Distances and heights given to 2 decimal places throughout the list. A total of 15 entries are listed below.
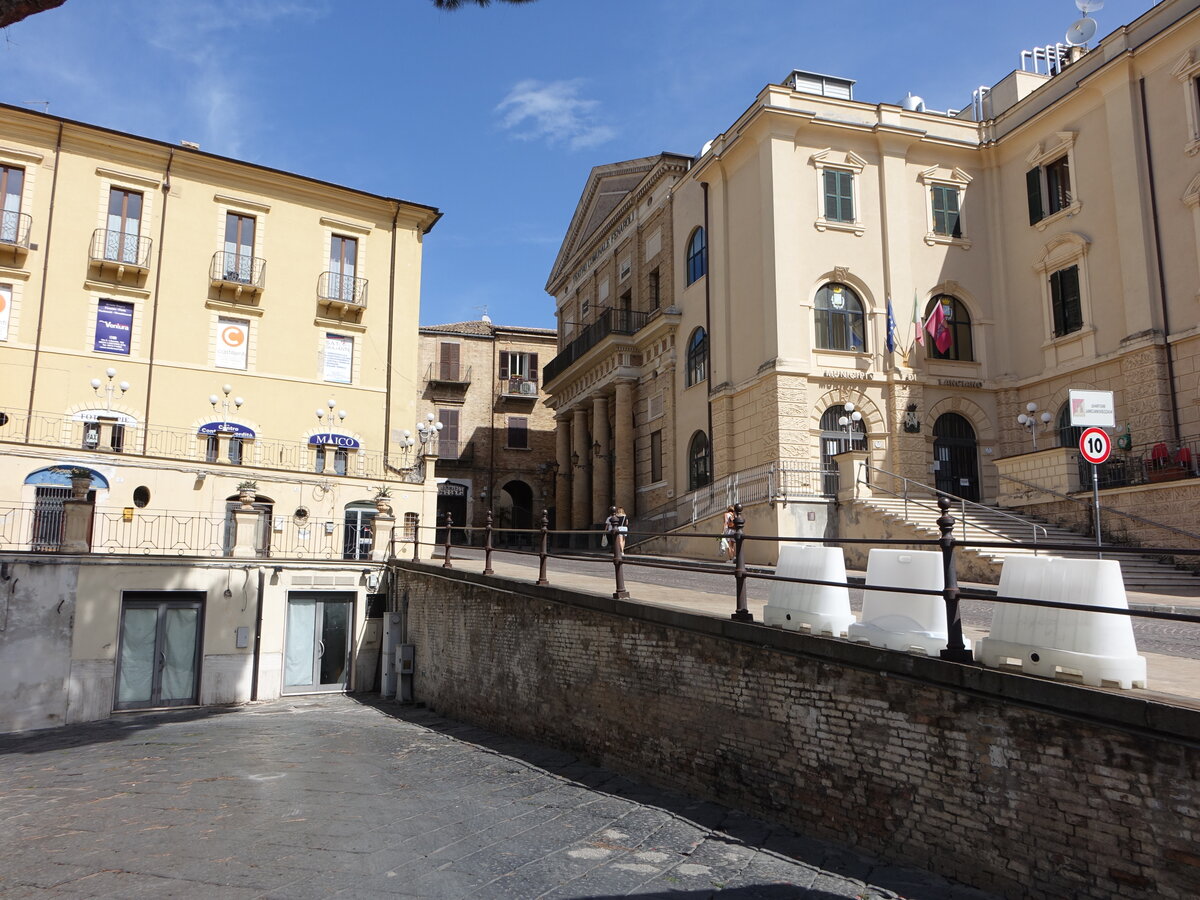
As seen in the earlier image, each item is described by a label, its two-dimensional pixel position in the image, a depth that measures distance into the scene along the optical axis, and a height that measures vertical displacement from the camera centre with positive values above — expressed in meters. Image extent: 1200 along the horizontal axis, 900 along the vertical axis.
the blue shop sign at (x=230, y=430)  23.66 +3.33
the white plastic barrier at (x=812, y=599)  7.34 -0.35
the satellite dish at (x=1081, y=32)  26.05 +15.49
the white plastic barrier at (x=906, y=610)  6.44 -0.39
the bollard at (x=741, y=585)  7.70 -0.25
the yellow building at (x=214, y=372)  18.69 +4.92
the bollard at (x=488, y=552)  13.50 +0.06
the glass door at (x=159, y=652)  16.39 -1.84
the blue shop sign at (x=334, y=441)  24.95 +3.24
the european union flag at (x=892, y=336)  24.45 +6.11
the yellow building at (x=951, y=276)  20.86 +7.66
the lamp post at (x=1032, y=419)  23.05 +3.67
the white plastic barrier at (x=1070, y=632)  5.28 -0.45
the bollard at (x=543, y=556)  11.24 +0.00
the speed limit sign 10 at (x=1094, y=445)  13.38 +1.72
